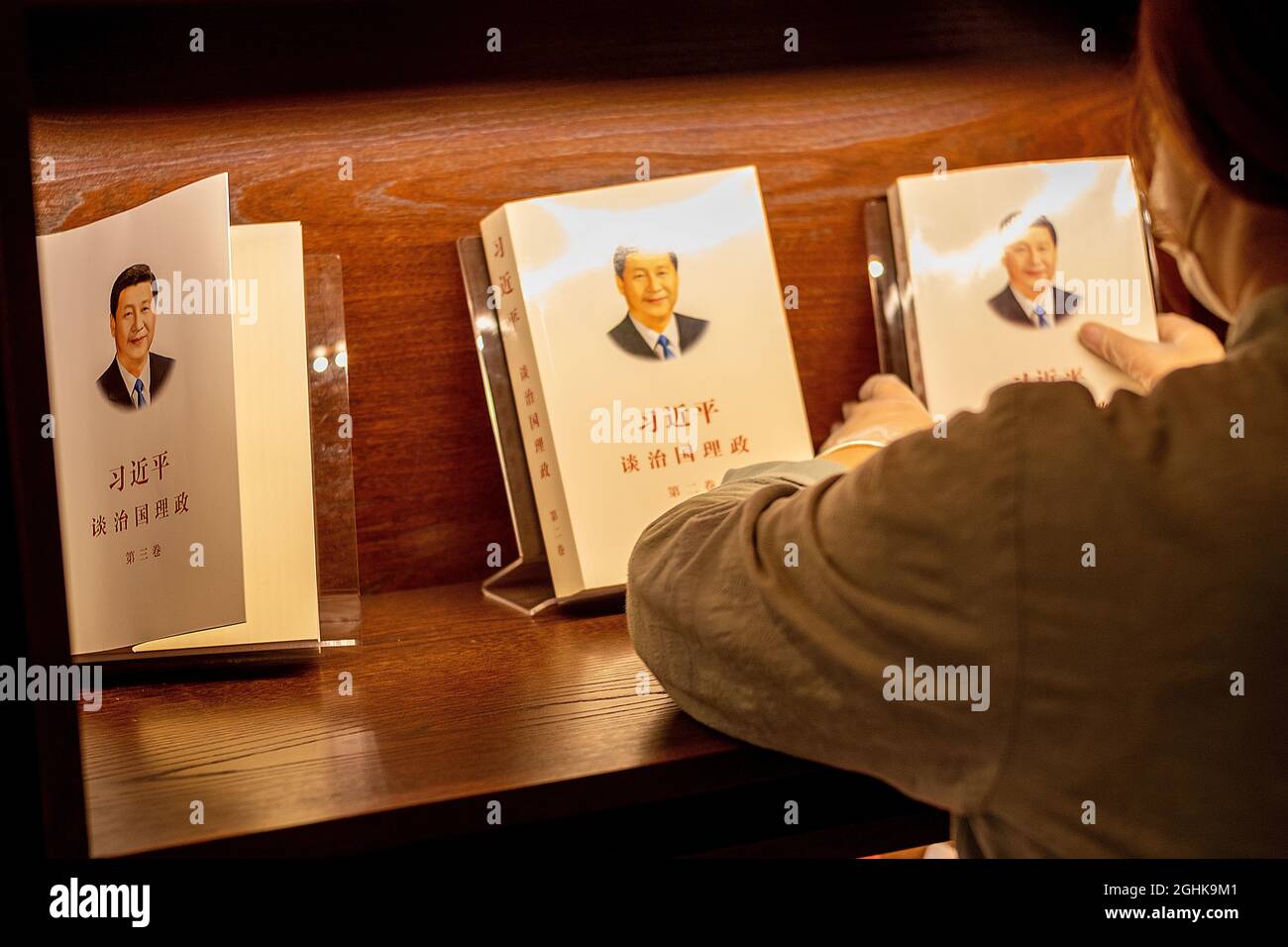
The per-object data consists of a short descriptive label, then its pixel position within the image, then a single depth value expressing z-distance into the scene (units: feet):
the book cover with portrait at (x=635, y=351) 3.74
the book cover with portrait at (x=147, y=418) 2.80
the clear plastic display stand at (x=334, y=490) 3.39
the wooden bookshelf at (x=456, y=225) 2.41
